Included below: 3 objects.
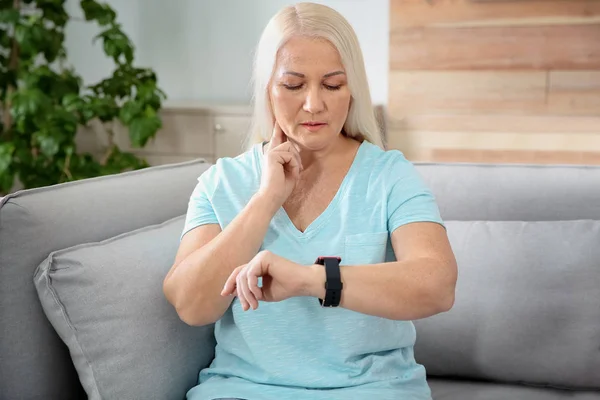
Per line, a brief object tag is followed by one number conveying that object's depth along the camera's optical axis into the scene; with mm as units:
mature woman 1377
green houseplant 3471
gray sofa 1392
